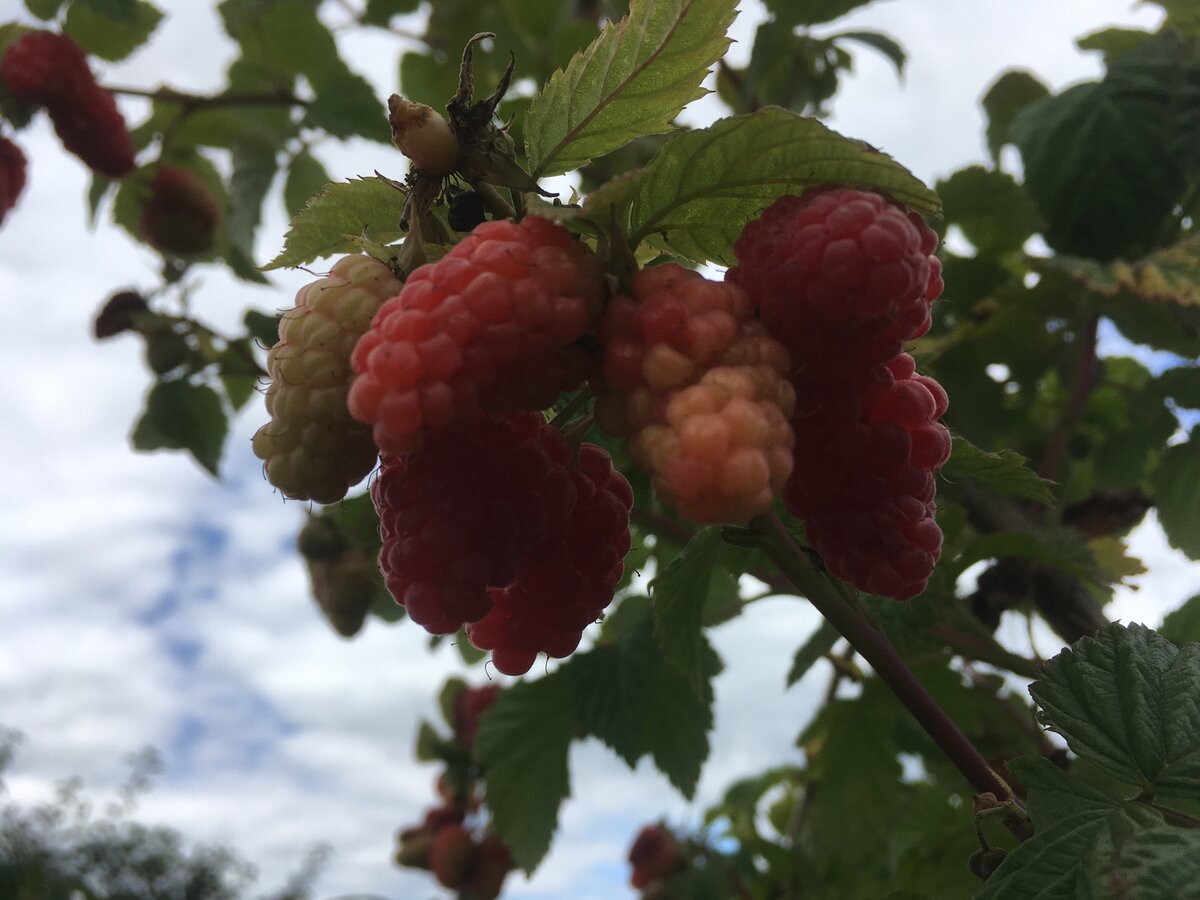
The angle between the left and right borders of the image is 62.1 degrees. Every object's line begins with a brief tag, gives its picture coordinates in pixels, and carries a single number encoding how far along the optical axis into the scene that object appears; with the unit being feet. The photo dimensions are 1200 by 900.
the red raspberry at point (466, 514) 0.39
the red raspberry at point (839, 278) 0.36
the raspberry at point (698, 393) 0.32
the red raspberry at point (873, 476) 0.40
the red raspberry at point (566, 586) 0.44
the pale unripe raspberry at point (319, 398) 0.39
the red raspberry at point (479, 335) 0.35
